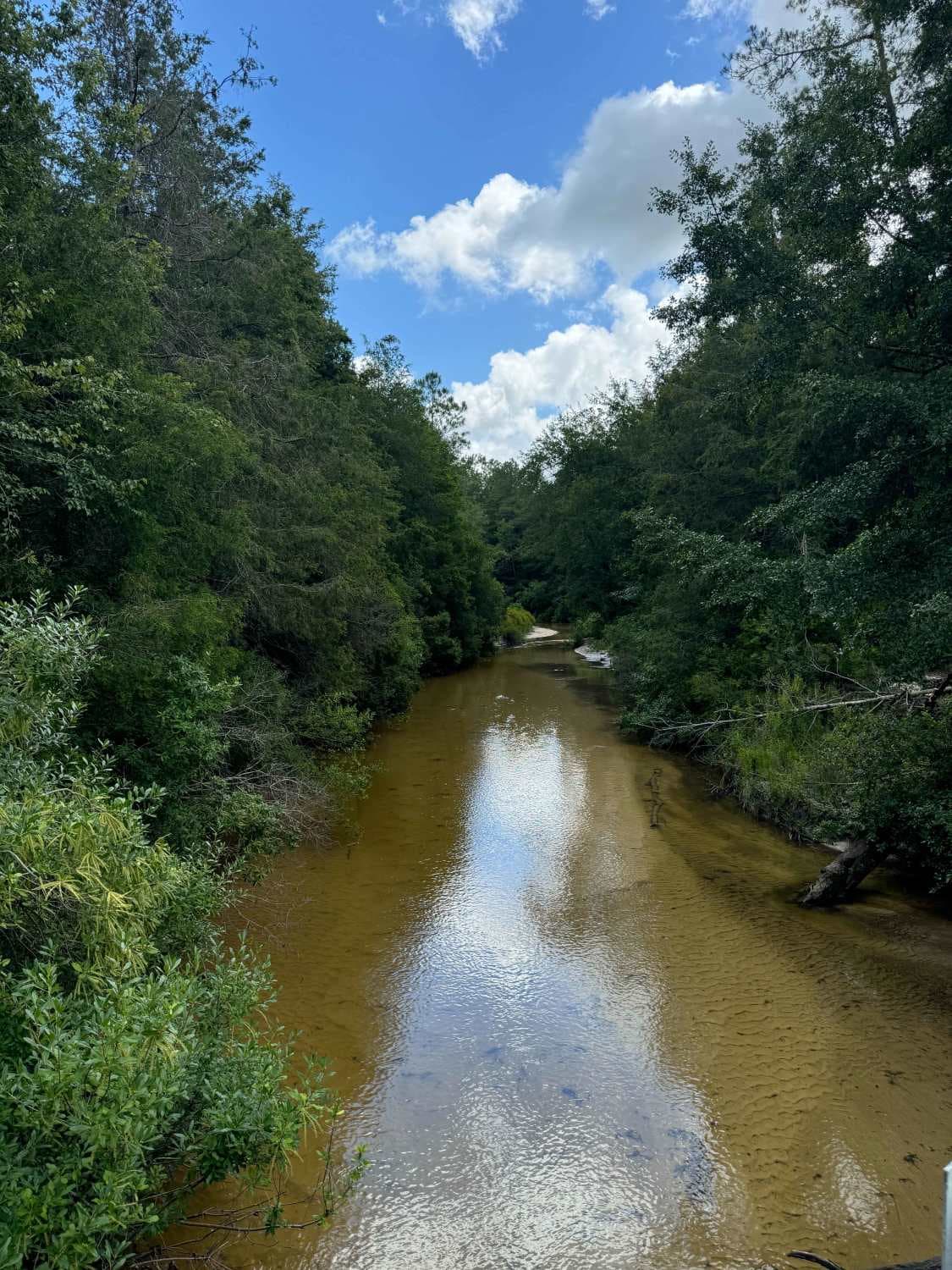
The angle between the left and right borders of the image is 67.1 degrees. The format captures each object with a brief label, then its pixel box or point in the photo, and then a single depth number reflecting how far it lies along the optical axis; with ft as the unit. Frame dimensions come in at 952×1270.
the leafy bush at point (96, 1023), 8.67
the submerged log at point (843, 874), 27.71
